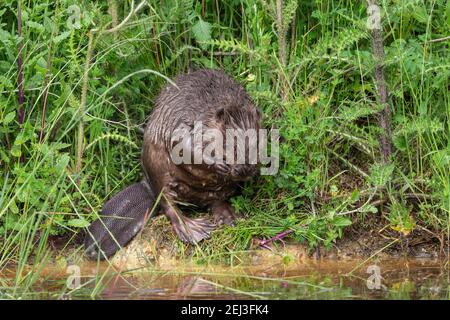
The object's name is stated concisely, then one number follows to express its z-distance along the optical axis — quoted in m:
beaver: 5.20
